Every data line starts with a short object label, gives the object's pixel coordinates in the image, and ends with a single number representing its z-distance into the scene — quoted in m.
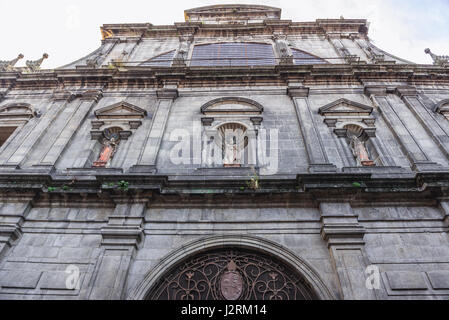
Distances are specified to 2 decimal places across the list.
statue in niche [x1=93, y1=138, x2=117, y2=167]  9.73
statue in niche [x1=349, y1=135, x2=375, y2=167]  9.48
